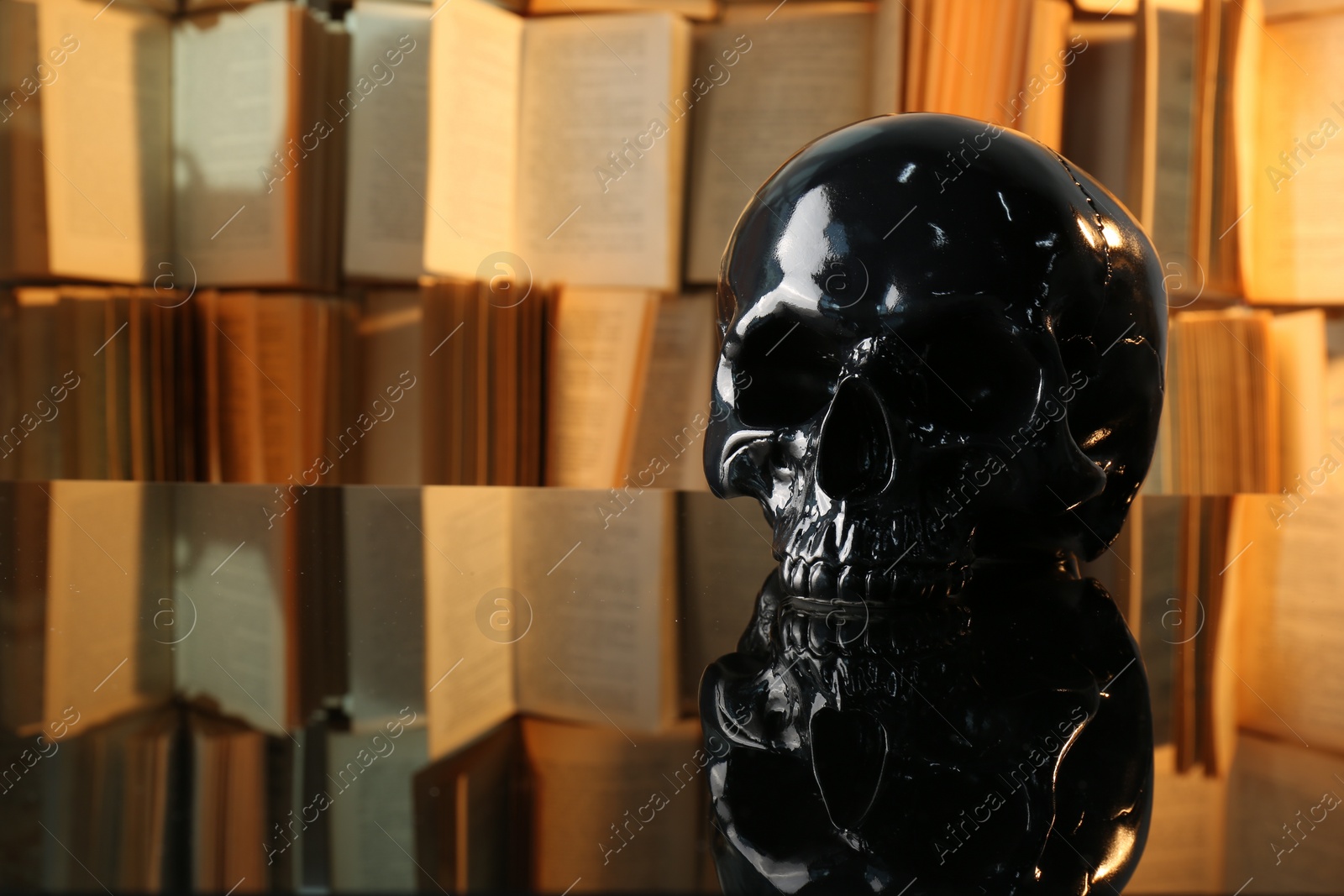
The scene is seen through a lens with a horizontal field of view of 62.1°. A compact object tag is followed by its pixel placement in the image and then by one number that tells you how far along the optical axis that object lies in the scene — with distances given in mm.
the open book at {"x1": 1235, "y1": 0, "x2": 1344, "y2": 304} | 1593
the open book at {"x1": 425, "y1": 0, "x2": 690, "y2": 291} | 1634
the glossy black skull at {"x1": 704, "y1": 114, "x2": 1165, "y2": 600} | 657
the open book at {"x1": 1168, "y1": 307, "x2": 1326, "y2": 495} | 1641
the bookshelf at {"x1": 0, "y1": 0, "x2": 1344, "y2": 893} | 1499
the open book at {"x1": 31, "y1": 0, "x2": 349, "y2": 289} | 1507
